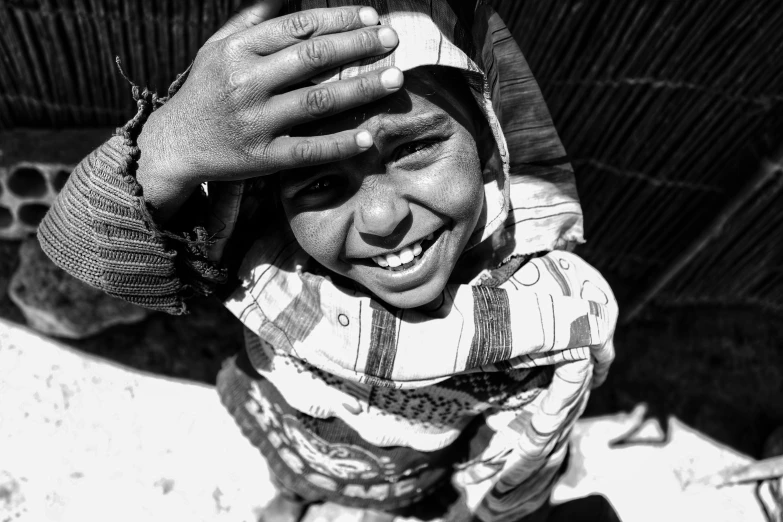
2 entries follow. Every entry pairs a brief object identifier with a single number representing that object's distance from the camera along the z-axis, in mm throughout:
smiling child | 314
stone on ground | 644
